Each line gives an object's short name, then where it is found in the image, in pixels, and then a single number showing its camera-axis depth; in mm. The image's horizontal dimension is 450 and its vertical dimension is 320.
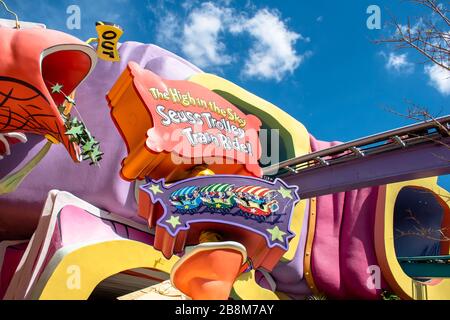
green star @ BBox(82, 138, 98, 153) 8570
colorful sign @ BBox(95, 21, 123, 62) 9133
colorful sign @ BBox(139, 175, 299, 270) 8094
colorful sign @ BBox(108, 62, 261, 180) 8867
